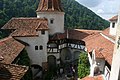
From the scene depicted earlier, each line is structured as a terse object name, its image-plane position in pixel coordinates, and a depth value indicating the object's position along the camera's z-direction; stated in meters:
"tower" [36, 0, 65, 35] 15.44
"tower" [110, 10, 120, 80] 5.36
